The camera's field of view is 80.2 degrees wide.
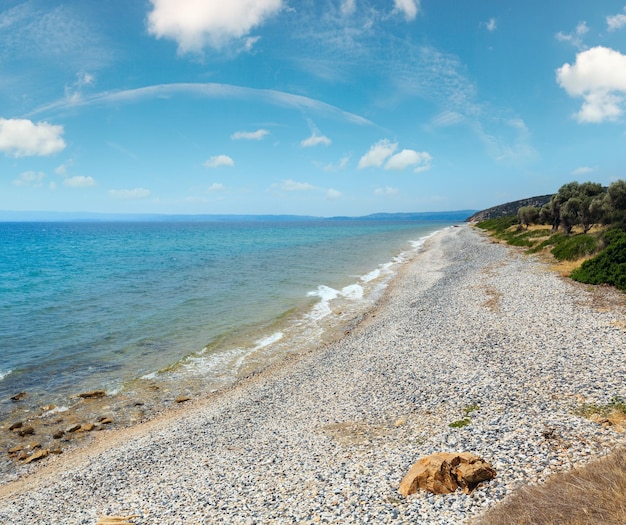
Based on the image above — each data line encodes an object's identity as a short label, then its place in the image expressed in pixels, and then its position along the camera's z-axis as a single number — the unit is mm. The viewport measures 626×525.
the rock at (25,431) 15297
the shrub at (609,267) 23469
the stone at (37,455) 13750
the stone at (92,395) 18219
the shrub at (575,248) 32562
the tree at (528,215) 68688
